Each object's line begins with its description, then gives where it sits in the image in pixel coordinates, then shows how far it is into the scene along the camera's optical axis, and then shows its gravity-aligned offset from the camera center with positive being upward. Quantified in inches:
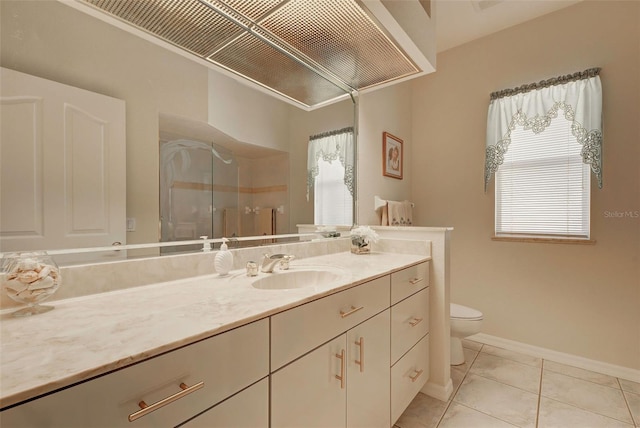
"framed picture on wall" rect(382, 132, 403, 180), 94.1 +19.8
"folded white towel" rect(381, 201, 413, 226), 88.6 -0.7
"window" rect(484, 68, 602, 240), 78.5 +17.7
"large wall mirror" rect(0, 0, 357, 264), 31.6 +15.6
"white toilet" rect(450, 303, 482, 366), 76.2 -31.8
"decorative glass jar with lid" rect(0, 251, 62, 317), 26.7 -6.4
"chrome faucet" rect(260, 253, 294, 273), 48.7 -8.7
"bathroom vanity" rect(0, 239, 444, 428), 18.5 -12.5
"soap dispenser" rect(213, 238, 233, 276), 44.0 -7.9
